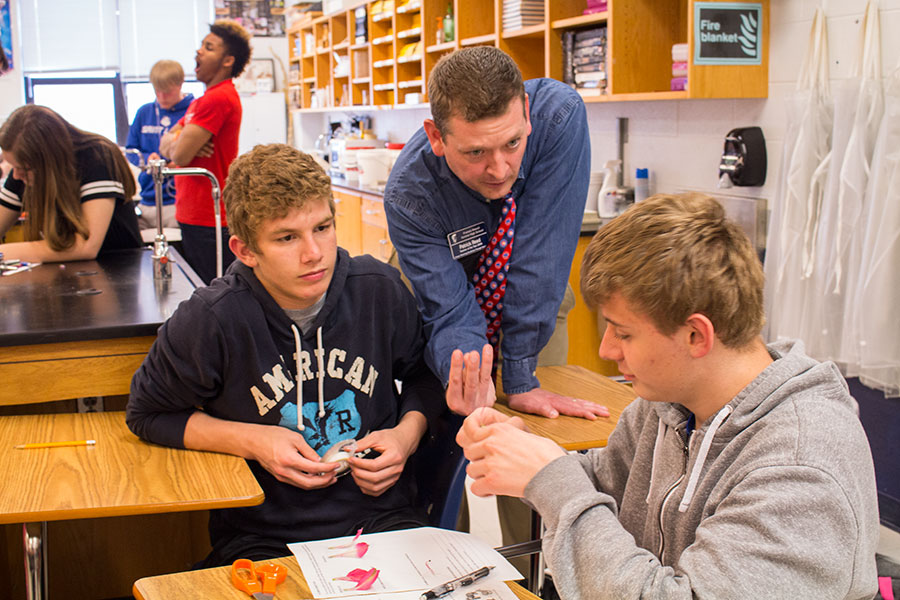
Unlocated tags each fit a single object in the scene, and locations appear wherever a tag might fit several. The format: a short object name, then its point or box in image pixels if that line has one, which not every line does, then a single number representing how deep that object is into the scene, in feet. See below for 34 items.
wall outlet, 7.23
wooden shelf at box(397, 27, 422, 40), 18.41
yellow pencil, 5.16
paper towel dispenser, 10.21
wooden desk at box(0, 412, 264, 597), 4.33
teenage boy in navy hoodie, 5.19
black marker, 3.65
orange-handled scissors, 3.68
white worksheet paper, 3.72
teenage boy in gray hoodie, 2.86
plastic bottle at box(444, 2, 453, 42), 16.85
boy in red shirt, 12.41
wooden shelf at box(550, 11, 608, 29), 11.48
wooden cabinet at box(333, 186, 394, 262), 18.69
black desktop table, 6.33
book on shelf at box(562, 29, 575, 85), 12.72
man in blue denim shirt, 5.48
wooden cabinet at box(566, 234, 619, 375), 12.51
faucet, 8.39
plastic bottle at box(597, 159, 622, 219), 12.85
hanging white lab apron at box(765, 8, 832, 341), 9.05
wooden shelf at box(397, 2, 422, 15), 18.27
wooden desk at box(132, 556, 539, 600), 3.67
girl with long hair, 9.07
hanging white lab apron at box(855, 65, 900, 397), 7.99
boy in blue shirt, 16.35
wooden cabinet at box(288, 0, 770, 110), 10.54
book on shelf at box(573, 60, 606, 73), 12.00
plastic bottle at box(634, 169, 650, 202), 12.46
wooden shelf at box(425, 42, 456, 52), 16.66
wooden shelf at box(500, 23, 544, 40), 13.30
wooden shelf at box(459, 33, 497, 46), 14.93
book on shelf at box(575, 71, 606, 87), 11.97
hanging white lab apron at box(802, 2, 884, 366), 8.41
